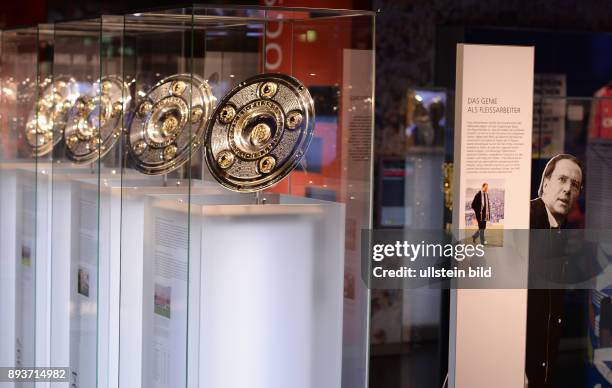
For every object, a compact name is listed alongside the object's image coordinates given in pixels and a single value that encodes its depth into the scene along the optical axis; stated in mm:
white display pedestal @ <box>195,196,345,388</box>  3979
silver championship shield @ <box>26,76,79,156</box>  5230
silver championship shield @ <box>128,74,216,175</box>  4203
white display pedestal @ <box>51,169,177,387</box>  4539
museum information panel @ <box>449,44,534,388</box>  4812
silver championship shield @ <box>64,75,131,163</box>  4699
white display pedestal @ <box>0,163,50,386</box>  5277
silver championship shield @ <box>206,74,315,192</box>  4145
